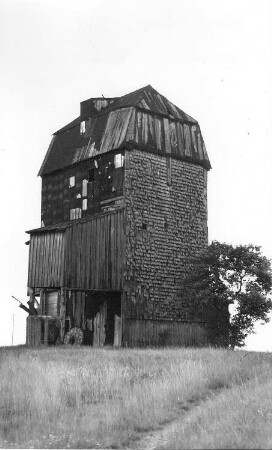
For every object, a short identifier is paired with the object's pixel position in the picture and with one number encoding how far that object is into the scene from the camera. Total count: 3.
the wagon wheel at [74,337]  35.97
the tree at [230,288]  37.06
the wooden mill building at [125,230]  35.41
